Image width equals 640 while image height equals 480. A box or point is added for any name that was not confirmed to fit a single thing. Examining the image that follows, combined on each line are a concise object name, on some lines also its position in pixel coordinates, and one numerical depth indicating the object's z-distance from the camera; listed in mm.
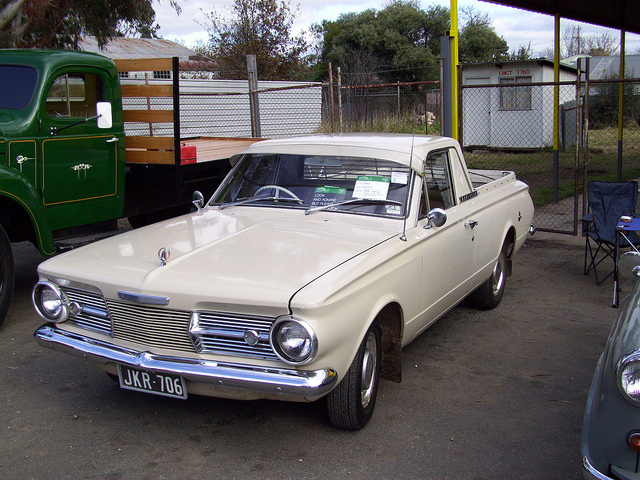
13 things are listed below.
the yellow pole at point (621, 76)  10167
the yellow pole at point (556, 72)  9961
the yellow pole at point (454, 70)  8586
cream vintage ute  3133
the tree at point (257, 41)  22891
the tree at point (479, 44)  38000
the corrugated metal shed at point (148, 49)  27323
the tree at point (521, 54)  32128
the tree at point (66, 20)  11344
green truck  5680
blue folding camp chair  6636
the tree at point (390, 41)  33844
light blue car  2424
